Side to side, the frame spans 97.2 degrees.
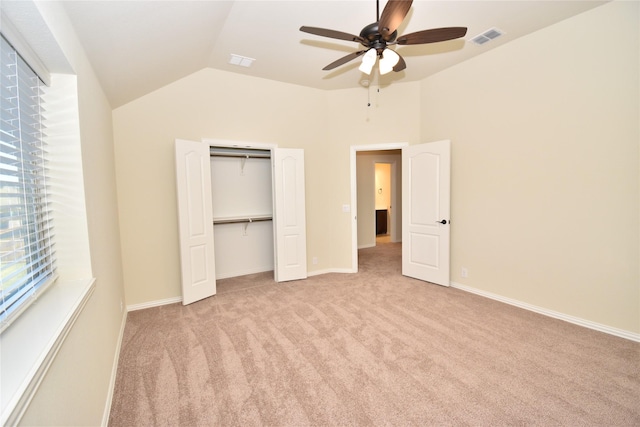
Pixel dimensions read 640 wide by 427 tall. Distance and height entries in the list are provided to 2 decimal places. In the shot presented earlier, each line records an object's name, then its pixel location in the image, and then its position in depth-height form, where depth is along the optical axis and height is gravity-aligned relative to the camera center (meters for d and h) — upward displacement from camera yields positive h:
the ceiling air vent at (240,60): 3.49 +1.70
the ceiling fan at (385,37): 1.87 +1.14
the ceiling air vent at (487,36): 2.97 +1.66
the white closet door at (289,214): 4.23 -0.32
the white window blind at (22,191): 1.15 +0.04
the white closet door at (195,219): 3.43 -0.30
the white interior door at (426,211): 3.93 -0.30
